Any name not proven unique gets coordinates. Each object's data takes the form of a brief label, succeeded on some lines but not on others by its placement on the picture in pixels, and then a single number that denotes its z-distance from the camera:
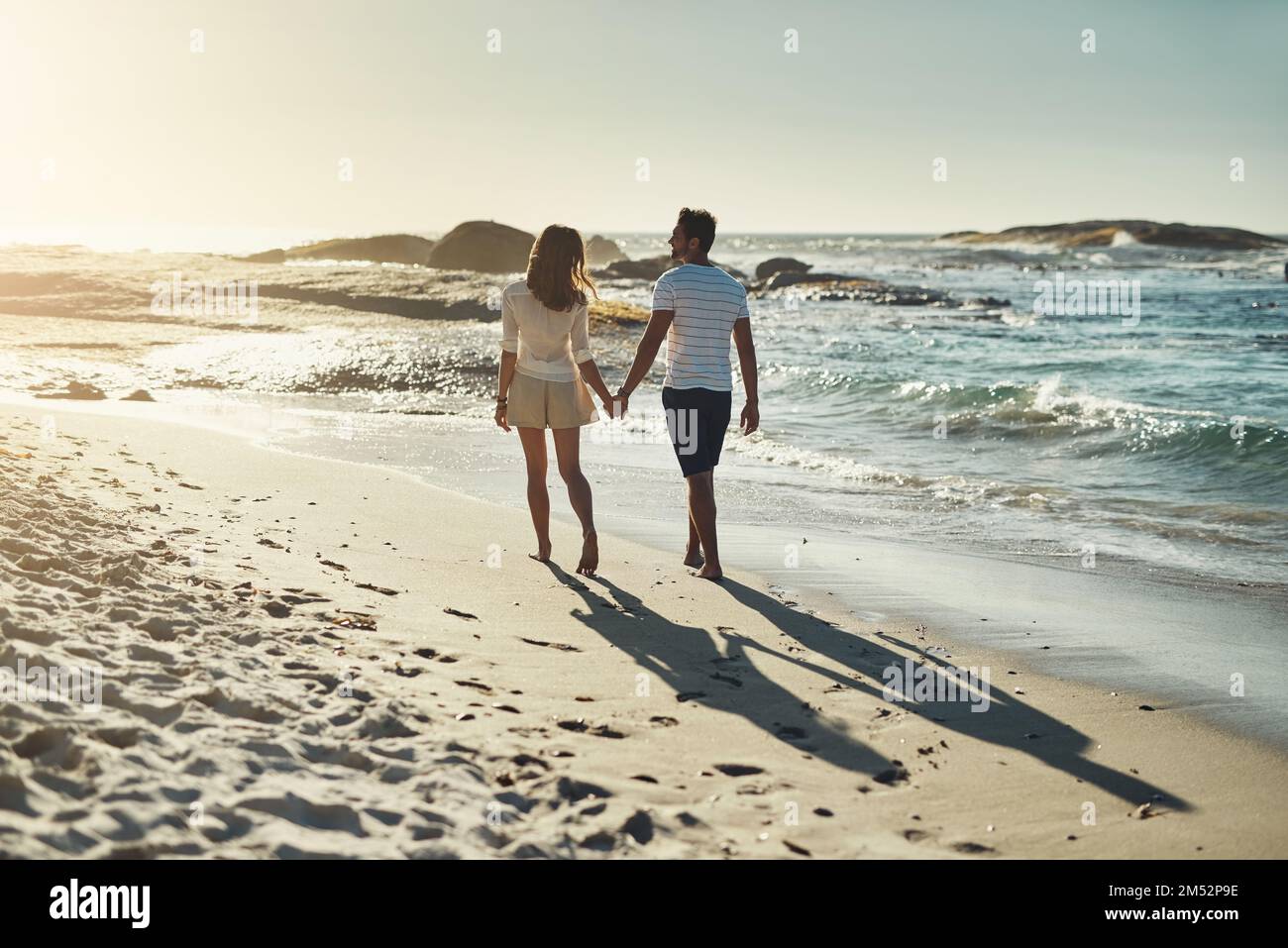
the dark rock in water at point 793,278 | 42.85
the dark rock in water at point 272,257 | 38.30
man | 6.46
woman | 6.21
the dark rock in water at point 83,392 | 12.34
